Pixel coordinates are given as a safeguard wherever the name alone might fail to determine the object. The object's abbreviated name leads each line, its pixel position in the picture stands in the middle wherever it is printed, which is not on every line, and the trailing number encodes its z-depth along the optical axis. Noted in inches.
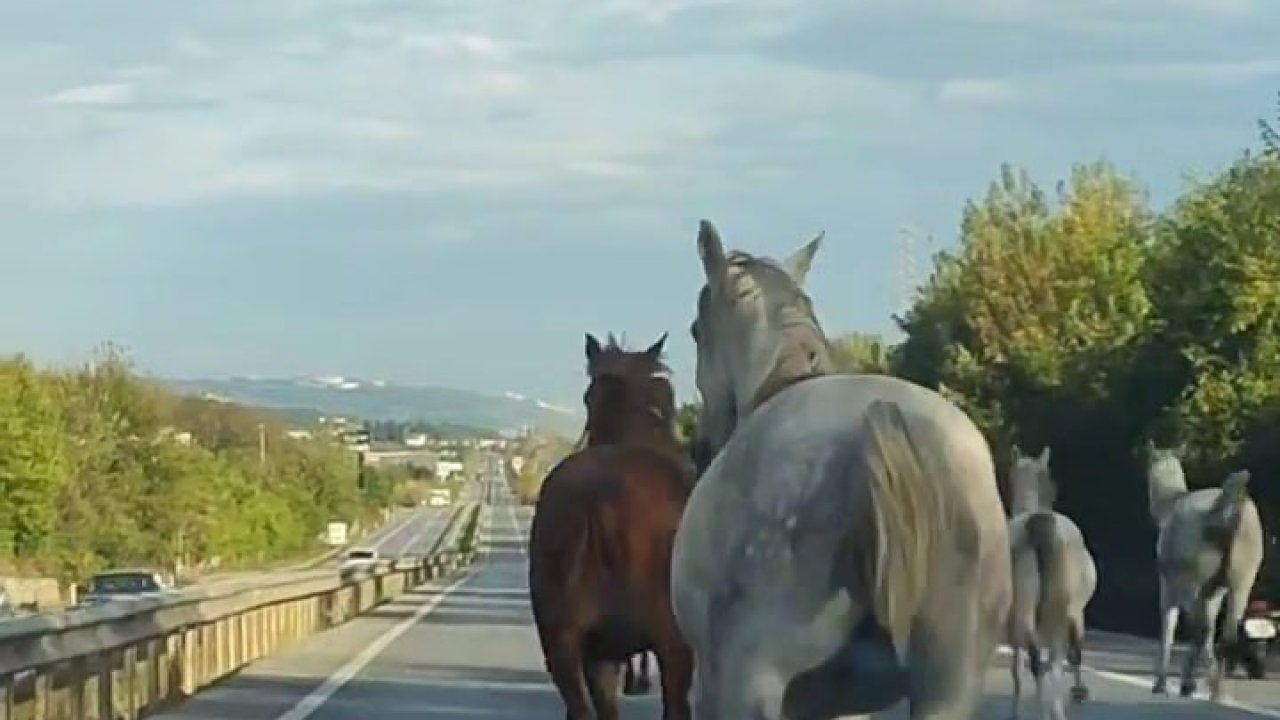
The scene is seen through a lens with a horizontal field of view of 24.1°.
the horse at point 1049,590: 850.1
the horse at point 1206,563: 1047.6
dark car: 2233.0
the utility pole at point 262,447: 6742.1
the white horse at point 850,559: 323.9
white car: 4416.8
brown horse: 540.4
